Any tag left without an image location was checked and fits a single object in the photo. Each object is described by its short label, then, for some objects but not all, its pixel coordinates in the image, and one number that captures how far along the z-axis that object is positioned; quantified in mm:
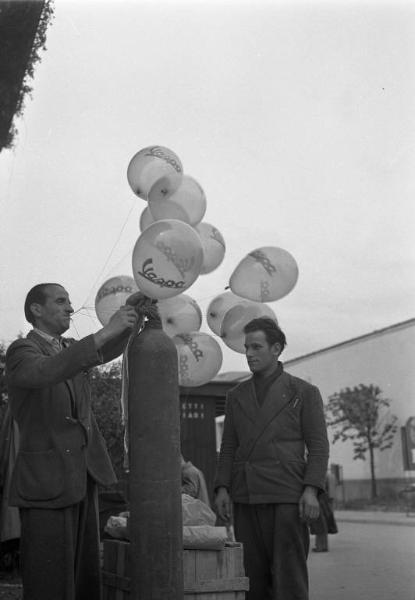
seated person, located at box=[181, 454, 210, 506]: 7960
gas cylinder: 3127
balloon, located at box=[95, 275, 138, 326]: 5492
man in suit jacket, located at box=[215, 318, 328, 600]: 3746
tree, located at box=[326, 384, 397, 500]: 29000
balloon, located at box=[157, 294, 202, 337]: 5777
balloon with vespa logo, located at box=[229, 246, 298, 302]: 5715
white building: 29047
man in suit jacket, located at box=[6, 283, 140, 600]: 3168
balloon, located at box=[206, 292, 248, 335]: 5871
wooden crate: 3867
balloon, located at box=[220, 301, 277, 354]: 5383
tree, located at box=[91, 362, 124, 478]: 9367
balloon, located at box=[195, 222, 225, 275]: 5652
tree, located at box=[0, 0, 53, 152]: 5570
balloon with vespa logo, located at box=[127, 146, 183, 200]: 5820
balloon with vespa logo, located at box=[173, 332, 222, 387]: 5922
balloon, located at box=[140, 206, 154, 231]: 5577
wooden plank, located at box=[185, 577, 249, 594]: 3863
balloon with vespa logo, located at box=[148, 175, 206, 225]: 5266
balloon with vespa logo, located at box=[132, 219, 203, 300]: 4047
